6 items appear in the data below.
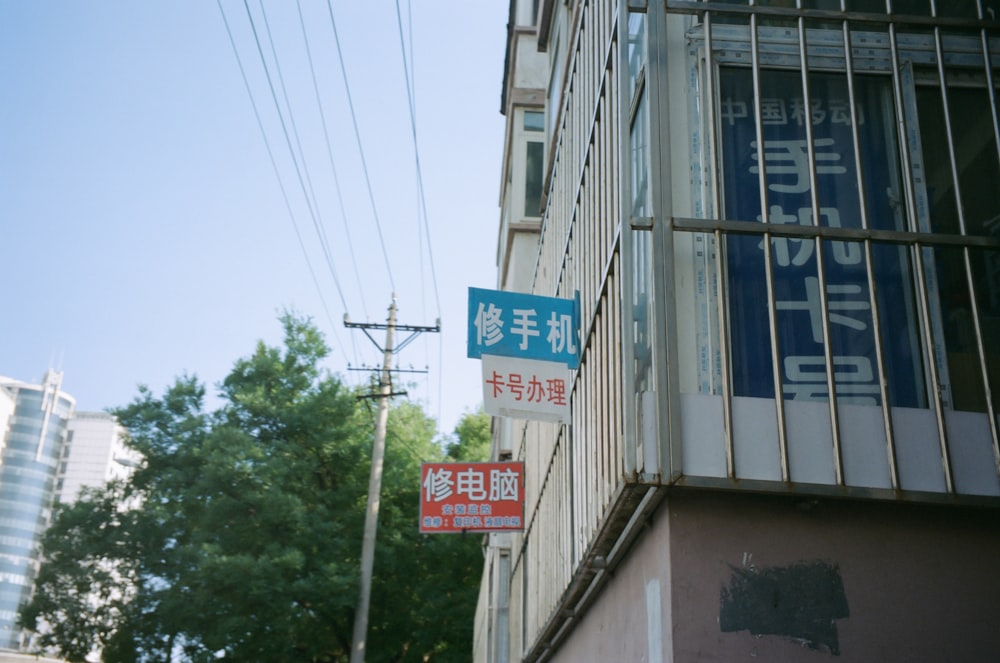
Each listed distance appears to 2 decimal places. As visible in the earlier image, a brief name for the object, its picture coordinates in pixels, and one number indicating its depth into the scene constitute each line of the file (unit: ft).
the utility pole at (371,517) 68.69
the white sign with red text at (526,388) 26.53
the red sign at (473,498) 46.91
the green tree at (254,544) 77.66
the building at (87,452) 444.14
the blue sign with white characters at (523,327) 27.04
